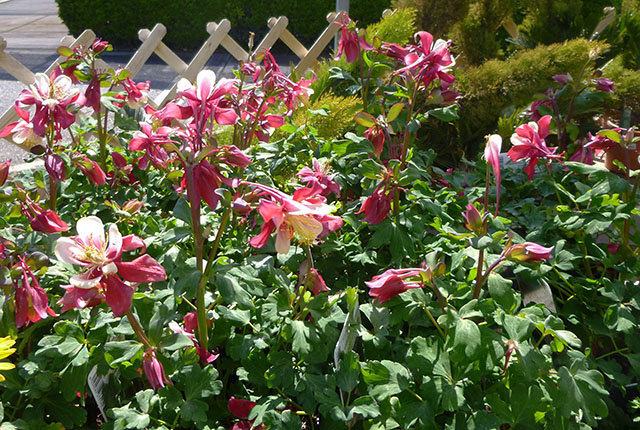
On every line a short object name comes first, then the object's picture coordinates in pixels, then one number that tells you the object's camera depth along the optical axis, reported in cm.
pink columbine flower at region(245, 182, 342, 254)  65
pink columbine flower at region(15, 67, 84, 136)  101
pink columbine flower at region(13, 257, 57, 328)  75
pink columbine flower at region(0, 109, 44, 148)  108
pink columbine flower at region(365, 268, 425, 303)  74
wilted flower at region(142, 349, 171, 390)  70
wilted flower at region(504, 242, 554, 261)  71
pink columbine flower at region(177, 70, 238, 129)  73
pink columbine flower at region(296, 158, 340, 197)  97
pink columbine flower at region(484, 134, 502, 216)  73
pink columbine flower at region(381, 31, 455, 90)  103
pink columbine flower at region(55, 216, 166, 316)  62
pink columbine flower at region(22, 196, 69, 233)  90
